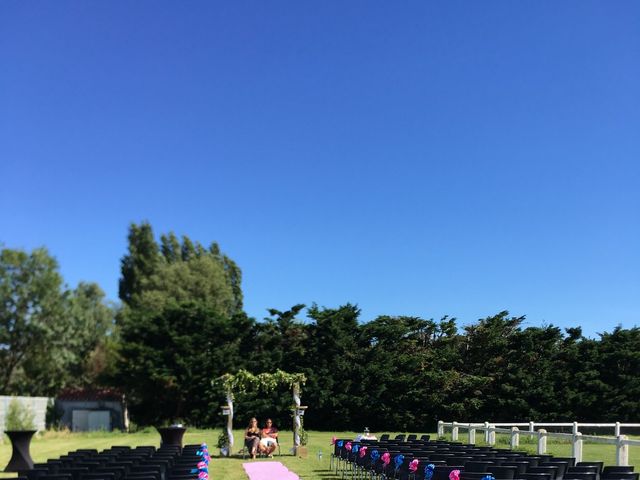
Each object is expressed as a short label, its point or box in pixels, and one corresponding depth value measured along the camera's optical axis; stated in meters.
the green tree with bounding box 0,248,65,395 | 41.22
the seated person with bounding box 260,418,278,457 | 20.00
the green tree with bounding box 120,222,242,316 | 51.91
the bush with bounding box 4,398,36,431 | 30.05
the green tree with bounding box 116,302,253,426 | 35.72
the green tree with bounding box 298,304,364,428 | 35.41
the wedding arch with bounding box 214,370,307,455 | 20.92
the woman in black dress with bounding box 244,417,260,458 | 19.72
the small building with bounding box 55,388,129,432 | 36.06
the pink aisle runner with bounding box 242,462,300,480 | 15.16
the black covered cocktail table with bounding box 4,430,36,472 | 17.51
